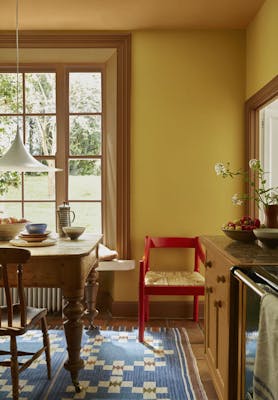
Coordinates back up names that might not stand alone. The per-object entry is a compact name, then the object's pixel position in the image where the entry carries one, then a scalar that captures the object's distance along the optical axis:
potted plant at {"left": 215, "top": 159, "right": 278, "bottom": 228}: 2.40
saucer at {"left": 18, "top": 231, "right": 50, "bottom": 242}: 2.91
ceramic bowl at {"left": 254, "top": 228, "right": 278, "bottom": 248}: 2.19
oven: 1.58
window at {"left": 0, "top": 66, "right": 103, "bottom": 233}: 4.35
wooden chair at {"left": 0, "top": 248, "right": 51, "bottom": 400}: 2.27
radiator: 4.18
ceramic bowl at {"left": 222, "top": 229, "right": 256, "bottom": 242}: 2.48
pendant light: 2.92
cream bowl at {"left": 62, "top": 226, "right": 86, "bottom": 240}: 3.17
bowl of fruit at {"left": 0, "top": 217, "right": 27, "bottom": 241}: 2.98
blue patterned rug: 2.63
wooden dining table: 2.51
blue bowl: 2.98
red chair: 3.49
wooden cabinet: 1.96
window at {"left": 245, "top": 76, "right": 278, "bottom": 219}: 3.98
